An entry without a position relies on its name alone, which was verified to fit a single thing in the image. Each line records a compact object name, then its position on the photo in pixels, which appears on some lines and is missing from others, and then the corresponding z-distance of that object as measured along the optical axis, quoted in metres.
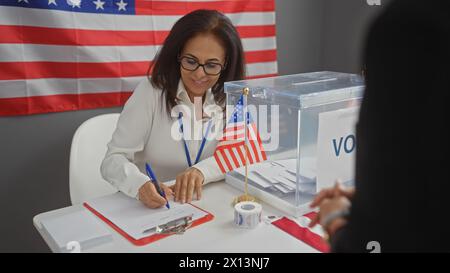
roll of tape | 0.99
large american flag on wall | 1.72
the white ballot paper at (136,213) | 0.99
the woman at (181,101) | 1.48
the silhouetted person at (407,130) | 0.39
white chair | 1.47
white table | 0.90
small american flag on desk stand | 1.29
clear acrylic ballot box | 1.05
